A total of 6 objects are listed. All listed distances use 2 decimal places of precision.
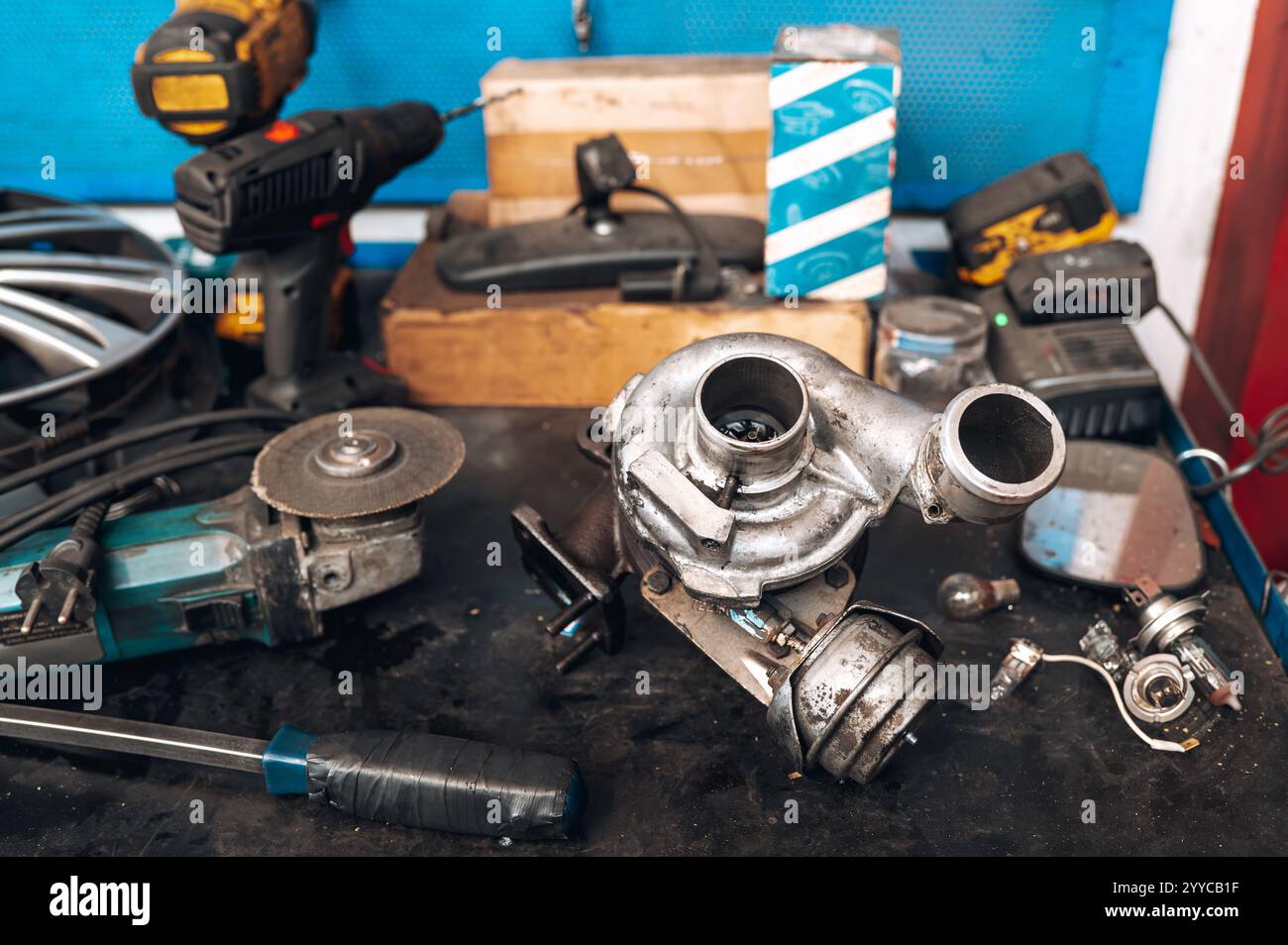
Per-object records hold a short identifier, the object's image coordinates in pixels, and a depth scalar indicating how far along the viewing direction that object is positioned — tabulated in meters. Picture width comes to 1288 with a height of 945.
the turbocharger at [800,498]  1.08
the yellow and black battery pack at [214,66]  1.54
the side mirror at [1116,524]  1.41
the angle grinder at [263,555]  1.29
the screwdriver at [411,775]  1.10
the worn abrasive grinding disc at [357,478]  1.30
